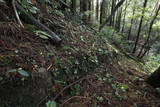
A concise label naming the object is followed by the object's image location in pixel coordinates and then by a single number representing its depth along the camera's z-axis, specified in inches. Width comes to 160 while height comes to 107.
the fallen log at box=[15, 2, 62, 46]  98.4
